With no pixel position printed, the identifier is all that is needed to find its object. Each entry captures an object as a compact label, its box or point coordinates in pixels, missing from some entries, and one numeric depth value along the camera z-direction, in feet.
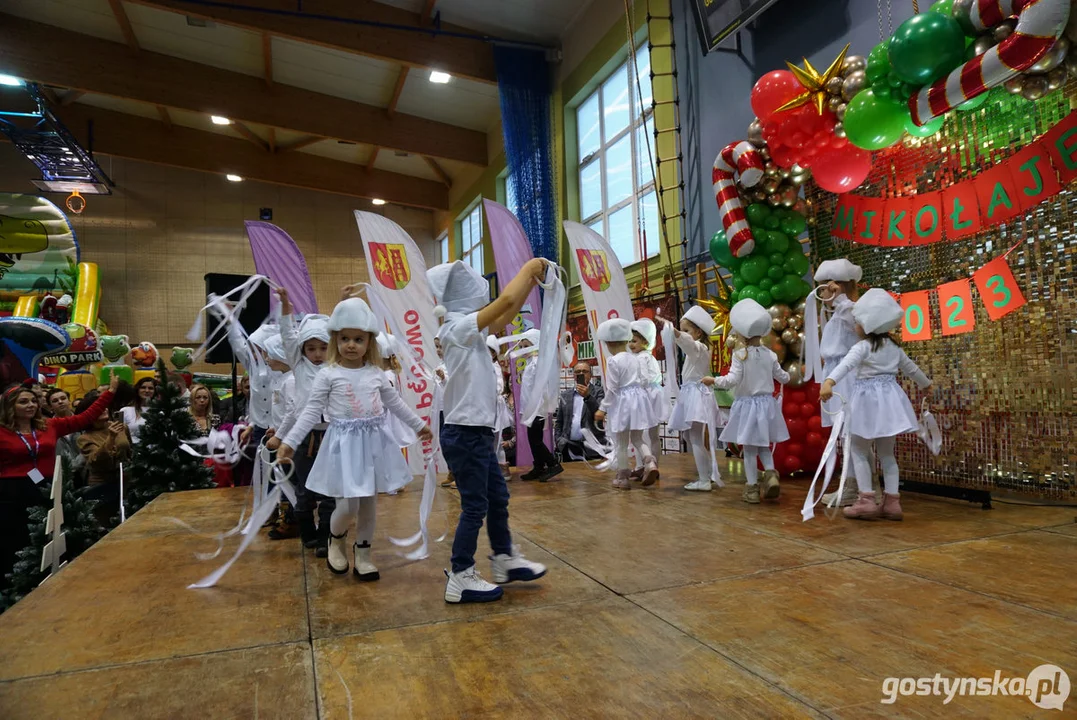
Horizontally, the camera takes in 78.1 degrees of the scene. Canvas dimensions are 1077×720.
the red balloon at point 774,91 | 17.16
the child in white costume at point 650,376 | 19.30
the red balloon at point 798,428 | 18.76
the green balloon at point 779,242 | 18.63
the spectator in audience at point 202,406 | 25.52
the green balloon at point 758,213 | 18.92
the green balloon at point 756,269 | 18.76
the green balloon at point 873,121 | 14.53
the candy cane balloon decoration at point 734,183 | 18.69
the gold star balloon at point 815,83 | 16.16
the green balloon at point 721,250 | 20.04
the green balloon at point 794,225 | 18.86
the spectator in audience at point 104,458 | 19.15
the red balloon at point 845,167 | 16.70
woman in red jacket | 14.65
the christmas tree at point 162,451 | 20.63
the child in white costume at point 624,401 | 18.85
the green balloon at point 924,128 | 14.49
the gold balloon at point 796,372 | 18.12
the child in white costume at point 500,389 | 12.66
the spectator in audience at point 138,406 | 22.47
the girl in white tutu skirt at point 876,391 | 12.89
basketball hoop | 52.70
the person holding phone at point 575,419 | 27.07
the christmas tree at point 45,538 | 14.02
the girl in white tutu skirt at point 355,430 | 10.14
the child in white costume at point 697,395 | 17.65
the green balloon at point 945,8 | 13.12
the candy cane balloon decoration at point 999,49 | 11.44
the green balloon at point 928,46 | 12.98
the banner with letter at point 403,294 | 23.36
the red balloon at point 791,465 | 18.86
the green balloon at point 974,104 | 13.66
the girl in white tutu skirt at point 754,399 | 15.56
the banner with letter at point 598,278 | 22.27
